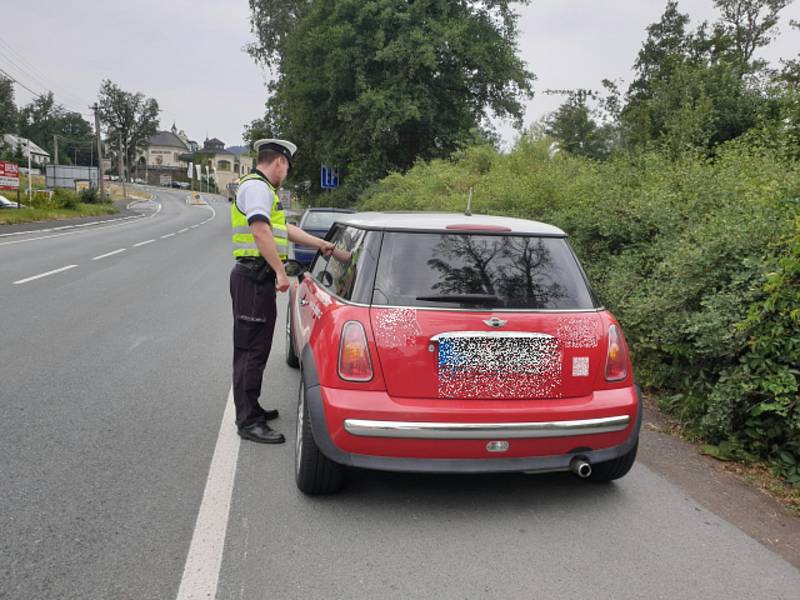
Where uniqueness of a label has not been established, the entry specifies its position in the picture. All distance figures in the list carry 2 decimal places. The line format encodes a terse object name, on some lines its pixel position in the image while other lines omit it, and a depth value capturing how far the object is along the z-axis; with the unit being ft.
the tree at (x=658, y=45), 137.39
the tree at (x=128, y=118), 390.83
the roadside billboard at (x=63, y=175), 173.99
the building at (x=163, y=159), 463.01
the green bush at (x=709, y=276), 12.85
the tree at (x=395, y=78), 81.51
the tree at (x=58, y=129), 419.54
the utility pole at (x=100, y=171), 170.09
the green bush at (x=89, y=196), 167.73
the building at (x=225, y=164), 494.18
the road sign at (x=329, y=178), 100.73
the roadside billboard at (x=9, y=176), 116.78
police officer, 13.32
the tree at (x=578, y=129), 162.30
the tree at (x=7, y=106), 262.96
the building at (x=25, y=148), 314.39
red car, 9.93
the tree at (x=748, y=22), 119.14
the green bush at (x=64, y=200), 134.59
